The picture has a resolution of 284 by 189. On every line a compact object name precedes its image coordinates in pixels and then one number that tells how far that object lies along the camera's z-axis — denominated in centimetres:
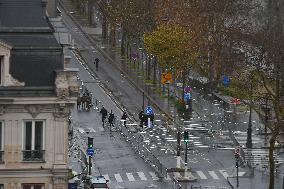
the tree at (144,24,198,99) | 13125
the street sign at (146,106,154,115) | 12256
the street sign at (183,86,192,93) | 13138
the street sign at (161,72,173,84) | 13125
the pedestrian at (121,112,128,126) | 12264
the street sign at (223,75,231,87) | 14262
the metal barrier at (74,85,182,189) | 10391
